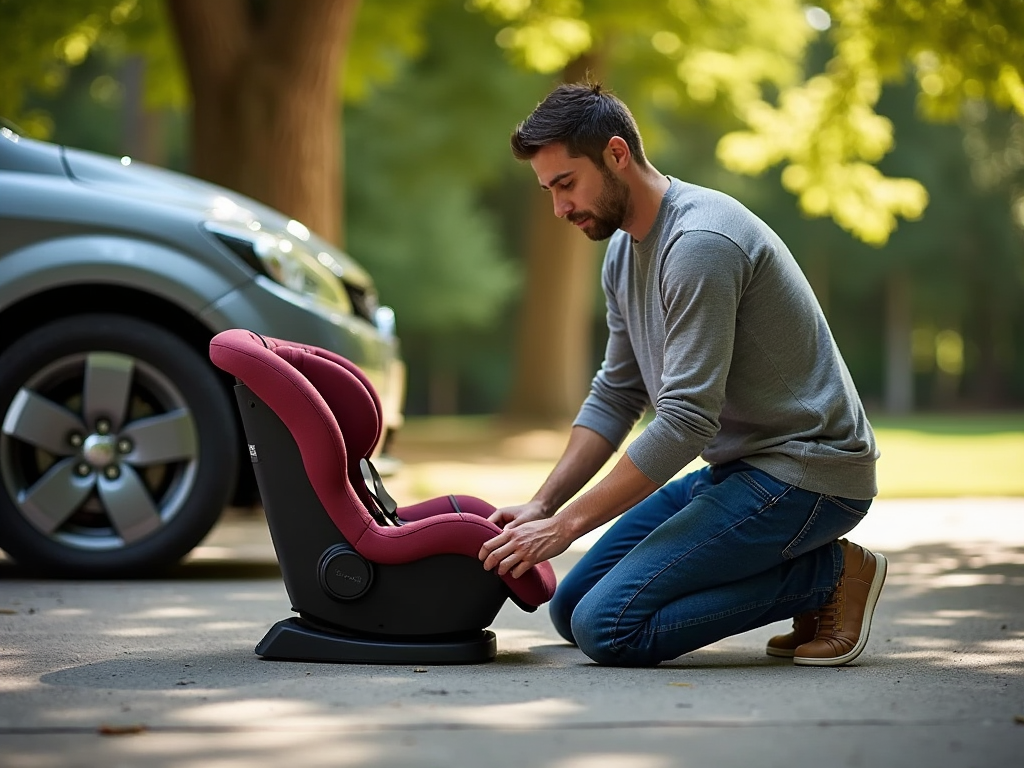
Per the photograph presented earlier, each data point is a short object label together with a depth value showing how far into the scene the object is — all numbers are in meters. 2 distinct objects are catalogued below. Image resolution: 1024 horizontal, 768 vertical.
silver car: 5.11
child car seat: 3.59
